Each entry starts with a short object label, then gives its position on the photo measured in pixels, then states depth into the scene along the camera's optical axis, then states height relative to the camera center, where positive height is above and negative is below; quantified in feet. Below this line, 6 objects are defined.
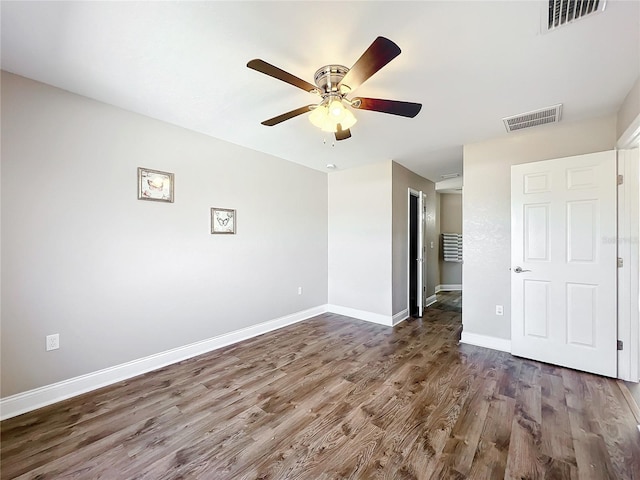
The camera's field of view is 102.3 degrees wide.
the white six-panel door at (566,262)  7.94 -0.80
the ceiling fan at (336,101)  5.02 +3.13
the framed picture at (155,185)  8.49 +1.85
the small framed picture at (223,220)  10.43 +0.78
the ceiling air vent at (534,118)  7.87 +3.89
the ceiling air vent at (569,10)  4.38 +3.99
